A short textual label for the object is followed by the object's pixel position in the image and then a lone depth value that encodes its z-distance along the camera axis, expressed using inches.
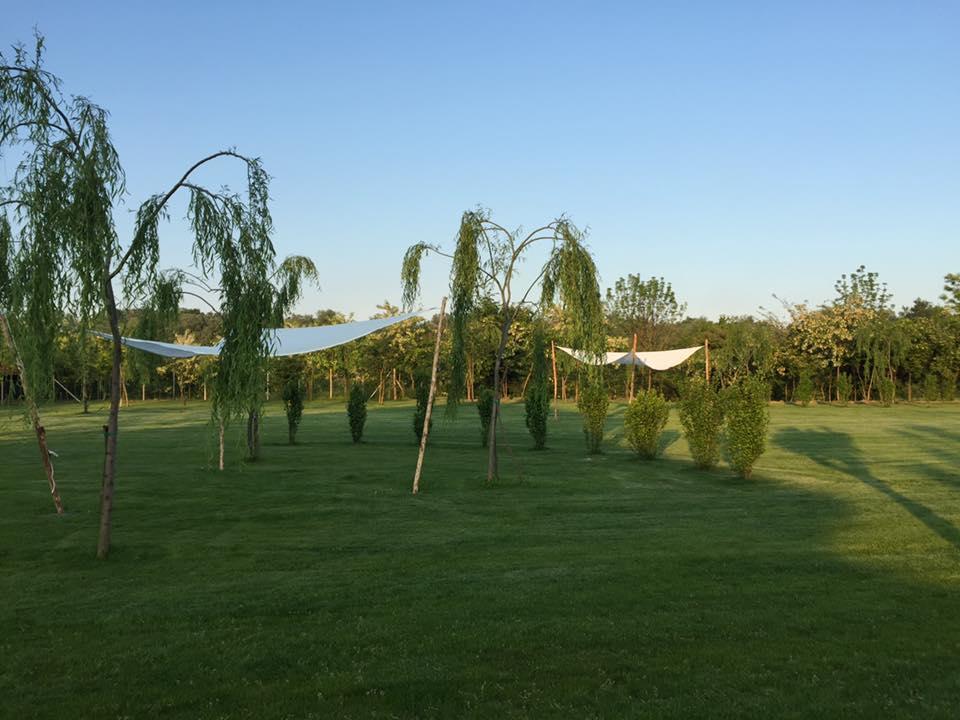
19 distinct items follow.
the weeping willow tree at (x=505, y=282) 388.2
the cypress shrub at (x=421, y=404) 670.5
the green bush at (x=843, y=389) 1218.6
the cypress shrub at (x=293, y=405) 660.1
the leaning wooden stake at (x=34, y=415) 256.1
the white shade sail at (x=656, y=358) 923.4
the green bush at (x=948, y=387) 1234.9
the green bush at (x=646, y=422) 532.4
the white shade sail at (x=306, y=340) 572.4
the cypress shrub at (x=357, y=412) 668.1
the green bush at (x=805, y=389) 1189.7
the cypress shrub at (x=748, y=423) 431.8
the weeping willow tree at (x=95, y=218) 222.1
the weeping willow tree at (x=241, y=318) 238.8
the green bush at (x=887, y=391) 1184.2
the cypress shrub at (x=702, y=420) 478.6
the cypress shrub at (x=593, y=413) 563.4
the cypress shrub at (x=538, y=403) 614.5
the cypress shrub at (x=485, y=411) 633.6
